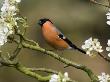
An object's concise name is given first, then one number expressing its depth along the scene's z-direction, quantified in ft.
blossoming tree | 24.31
